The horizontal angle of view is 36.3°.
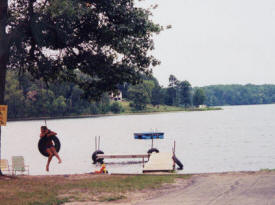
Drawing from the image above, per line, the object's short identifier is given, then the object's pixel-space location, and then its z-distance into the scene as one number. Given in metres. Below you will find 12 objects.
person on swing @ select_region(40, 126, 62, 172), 17.67
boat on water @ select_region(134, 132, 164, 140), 49.78
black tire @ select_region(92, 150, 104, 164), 37.41
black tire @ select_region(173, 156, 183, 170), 29.23
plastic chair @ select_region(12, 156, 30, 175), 24.92
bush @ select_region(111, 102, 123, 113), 150.50
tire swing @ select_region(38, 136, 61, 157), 17.92
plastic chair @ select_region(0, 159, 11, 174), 23.18
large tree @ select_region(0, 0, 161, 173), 15.85
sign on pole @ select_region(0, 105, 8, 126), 15.30
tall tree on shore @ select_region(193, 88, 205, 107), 191.07
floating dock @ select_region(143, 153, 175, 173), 22.20
